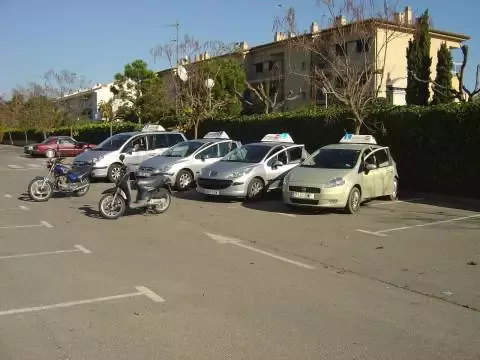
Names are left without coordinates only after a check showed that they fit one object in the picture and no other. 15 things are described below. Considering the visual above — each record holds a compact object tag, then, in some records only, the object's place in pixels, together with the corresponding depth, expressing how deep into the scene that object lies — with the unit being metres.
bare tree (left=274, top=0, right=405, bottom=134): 17.62
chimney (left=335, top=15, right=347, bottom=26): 18.59
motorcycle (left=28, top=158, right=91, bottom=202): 14.16
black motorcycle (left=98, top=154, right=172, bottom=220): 11.48
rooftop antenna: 31.75
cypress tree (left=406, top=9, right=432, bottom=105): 30.08
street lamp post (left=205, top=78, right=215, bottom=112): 26.94
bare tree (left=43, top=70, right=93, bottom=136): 63.53
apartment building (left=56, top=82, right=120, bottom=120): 67.62
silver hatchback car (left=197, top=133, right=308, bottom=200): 13.88
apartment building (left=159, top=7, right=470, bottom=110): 18.81
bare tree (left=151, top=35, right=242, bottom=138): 28.08
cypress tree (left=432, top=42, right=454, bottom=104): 30.62
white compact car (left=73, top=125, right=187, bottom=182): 18.33
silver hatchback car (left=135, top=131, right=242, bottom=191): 16.17
